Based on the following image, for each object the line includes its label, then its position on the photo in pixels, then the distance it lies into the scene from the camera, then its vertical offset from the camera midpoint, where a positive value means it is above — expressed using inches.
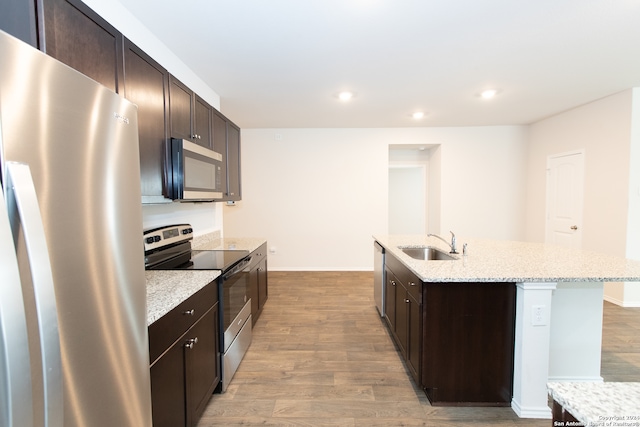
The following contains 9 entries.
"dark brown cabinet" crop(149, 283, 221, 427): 48.2 -33.3
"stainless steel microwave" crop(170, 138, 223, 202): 77.4 +9.0
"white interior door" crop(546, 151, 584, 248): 156.4 +1.1
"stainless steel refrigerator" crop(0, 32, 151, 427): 21.2 -4.6
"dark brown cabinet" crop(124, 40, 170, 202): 63.8 +22.4
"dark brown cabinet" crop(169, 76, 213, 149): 80.4 +27.7
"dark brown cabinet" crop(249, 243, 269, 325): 108.8 -33.9
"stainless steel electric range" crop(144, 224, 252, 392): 76.1 -20.1
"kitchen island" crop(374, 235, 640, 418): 66.2 -26.0
